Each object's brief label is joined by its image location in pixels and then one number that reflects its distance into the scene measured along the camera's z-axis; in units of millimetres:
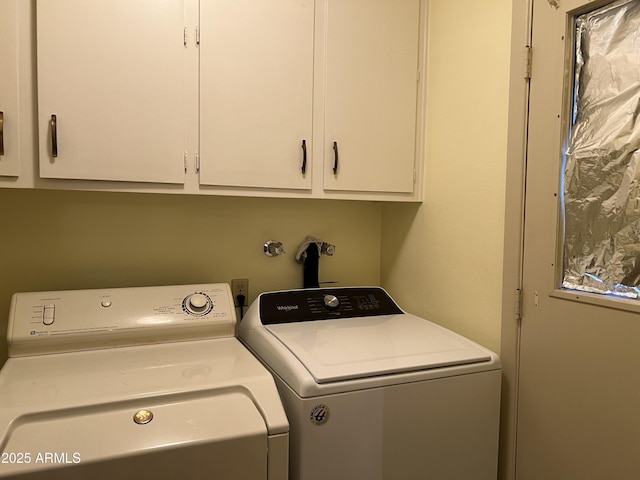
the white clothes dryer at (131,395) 947
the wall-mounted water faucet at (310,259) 2029
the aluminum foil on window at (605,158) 1141
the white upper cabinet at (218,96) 1338
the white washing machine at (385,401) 1177
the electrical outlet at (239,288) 1959
